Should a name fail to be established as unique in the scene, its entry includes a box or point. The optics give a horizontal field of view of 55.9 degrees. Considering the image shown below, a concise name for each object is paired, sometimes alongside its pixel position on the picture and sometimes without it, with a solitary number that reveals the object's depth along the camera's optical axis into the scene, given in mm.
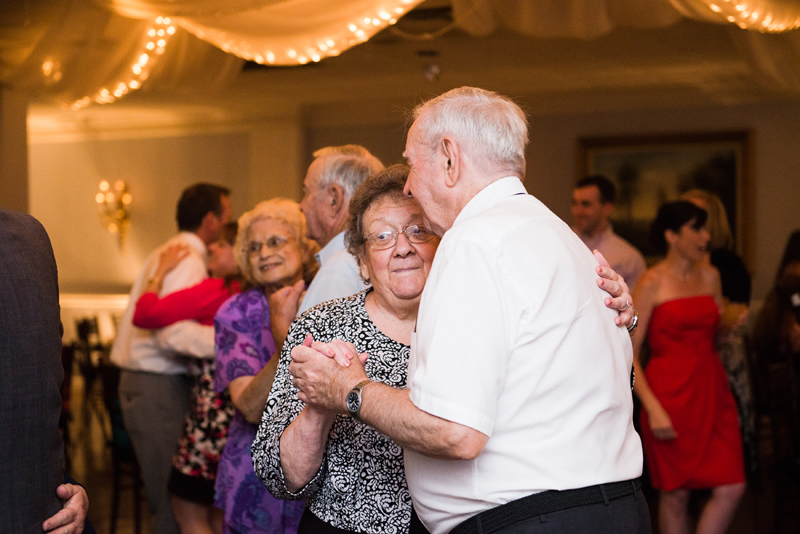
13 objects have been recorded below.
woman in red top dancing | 3178
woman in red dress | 3770
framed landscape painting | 7930
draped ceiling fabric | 3385
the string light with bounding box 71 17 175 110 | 3896
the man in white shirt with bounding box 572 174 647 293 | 5359
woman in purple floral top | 2510
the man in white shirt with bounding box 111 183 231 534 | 3670
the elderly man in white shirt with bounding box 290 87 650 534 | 1323
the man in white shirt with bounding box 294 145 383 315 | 2770
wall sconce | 10539
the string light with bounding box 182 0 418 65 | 3469
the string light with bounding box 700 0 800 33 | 3249
